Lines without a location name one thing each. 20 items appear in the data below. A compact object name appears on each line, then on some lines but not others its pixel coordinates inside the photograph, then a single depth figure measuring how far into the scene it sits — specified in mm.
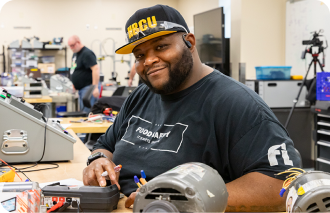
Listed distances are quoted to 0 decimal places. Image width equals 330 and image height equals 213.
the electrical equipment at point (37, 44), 8016
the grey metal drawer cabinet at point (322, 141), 3041
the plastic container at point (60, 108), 5624
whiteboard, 3891
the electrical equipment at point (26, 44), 8000
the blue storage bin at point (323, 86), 2934
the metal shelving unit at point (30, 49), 8156
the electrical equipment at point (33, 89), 4695
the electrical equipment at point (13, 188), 757
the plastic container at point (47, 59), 8398
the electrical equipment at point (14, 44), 8047
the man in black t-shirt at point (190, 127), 865
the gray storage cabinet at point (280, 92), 3672
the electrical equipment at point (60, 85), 6293
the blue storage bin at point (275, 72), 3871
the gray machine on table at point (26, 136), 1363
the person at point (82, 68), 4953
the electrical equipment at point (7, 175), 1081
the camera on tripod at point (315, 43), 3529
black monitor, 4836
